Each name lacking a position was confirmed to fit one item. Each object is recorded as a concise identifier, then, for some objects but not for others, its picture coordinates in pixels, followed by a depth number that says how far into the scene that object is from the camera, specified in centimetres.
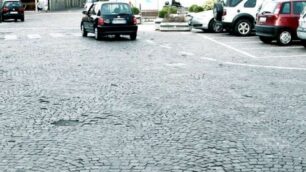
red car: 1875
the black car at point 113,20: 2189
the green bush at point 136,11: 3528
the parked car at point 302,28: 1695
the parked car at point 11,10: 4023
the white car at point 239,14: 2306
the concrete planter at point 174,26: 2761
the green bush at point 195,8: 3203
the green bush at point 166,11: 3092
